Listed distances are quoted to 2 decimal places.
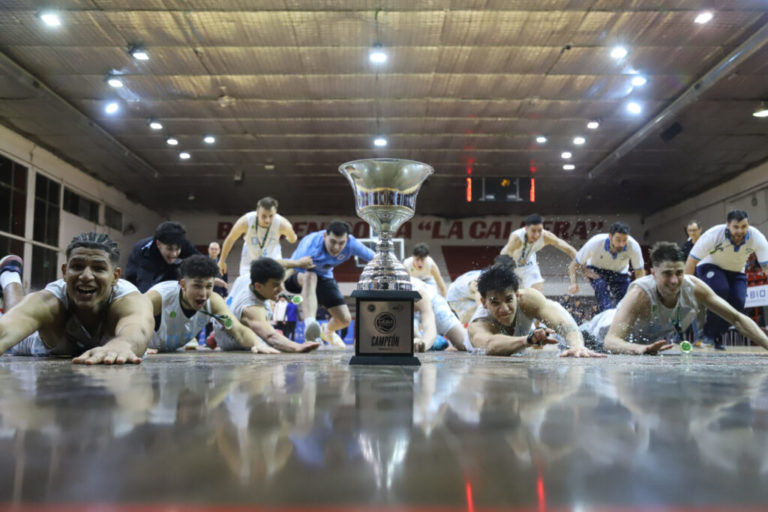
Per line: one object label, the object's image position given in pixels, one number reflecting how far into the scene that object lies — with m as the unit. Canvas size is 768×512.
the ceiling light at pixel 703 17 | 5.53
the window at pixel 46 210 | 10.06
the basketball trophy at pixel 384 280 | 2.08
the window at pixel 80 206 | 11.21
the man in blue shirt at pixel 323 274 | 4.76
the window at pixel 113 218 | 12.84
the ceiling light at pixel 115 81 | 6.98
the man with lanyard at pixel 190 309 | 3.20
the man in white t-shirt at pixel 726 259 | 4.79
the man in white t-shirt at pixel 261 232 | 5.87
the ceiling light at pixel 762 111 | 7.86
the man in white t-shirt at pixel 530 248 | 5.86
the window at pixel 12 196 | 8.95
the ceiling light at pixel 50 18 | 5.53
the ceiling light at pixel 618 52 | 6.22
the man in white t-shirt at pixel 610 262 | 5.34
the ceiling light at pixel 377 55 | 6.20
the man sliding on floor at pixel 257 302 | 3.75
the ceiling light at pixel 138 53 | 6.17
